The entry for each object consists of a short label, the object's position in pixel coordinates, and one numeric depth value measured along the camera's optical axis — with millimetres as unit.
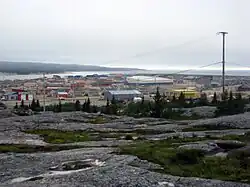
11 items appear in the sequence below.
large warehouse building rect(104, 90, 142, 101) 82483
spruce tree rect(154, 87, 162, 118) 47500
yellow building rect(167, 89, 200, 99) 80359
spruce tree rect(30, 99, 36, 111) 58266
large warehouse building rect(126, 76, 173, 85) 138975
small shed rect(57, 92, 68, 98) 88420
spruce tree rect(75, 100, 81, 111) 58165
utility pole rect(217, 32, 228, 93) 58937
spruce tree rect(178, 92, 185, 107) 56635
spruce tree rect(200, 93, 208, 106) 56885
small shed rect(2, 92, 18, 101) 87921
